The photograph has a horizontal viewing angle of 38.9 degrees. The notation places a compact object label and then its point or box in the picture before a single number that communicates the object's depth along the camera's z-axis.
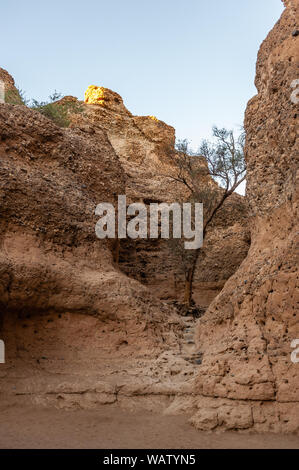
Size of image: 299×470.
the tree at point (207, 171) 13.66
